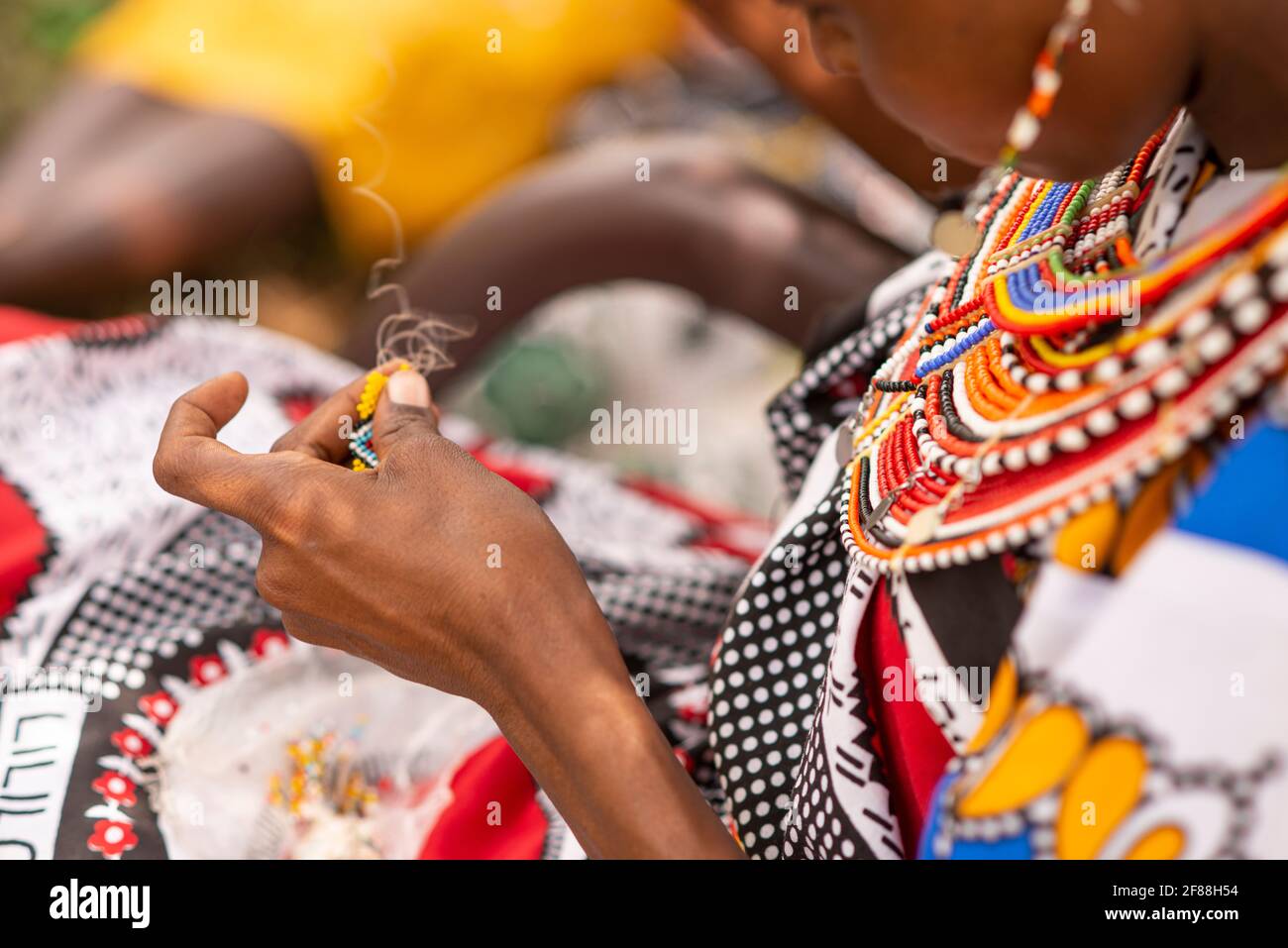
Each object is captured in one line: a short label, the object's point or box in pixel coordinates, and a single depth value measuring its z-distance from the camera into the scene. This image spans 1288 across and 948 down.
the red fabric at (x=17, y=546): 0.90
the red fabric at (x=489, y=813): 0.83
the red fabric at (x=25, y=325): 1.06
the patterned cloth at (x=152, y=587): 0.82
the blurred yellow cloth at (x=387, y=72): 1.99
